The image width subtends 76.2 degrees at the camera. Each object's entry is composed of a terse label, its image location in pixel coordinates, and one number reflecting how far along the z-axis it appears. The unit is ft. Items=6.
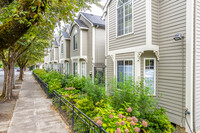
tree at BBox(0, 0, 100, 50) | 10.94
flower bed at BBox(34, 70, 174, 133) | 9.49
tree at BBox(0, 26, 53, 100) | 27.02
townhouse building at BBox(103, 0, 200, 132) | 15.31
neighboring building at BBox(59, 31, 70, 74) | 49.41
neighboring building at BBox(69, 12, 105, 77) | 35.35
